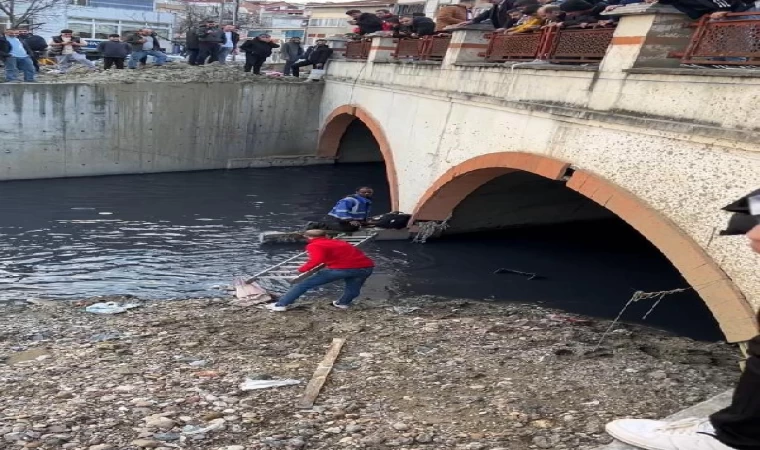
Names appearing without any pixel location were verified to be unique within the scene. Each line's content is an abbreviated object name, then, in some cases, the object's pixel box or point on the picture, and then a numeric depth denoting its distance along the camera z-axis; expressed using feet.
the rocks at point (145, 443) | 16.26
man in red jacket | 30.14
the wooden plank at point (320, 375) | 19.19
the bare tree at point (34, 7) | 112.78
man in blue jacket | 42.09
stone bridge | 22.39
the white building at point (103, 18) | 132.57
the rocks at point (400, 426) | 17.25
